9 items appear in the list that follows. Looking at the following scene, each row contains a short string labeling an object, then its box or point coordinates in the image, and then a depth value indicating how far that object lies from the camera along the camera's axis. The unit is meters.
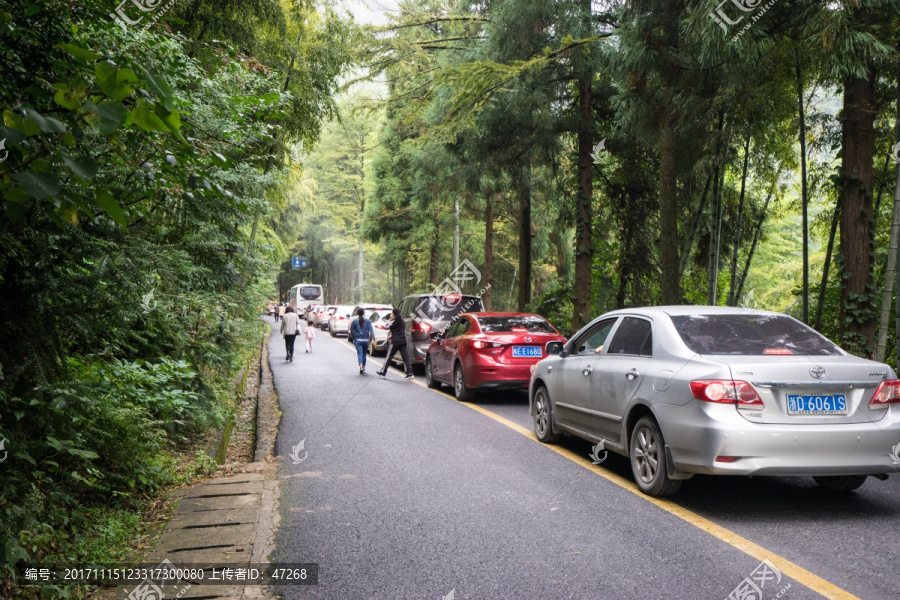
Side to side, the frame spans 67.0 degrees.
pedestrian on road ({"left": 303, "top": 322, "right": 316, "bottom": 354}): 24.45
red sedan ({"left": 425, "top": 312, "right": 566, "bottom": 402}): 11.24
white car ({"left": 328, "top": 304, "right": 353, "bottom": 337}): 37.16
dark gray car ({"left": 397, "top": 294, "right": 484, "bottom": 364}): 16.23
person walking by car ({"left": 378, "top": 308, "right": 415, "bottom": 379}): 15.69
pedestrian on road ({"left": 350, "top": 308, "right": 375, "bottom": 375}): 16.92
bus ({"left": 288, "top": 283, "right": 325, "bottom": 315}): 57.69
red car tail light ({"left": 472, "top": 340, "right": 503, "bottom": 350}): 11.31
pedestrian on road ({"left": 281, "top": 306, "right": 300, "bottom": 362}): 20.22
